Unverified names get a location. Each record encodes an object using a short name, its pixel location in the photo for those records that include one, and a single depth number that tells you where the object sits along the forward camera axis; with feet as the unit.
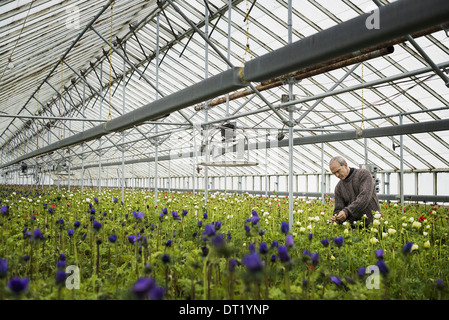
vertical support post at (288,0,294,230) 15.17
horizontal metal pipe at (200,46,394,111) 12.75
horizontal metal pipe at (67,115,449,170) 18.99
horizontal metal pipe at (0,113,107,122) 21.87
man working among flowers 14.34
